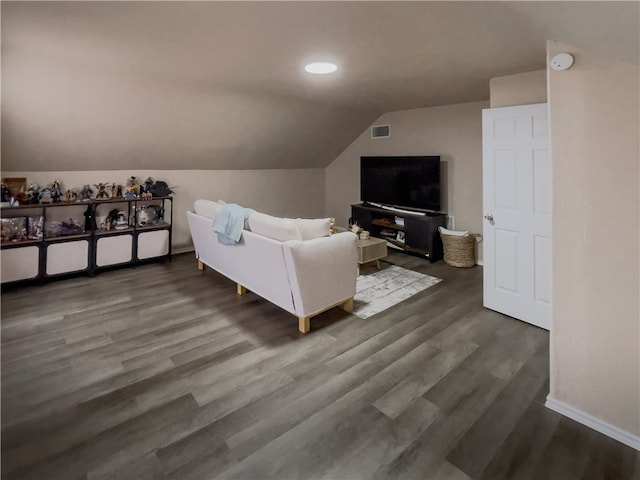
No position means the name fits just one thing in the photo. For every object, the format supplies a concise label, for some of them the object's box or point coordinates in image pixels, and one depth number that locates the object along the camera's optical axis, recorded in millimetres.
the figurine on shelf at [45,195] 4141
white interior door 2918
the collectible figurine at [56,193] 4250
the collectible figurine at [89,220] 4375
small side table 4395
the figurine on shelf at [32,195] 4078
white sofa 2877
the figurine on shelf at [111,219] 4653
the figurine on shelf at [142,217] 4879
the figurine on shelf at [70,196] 4344
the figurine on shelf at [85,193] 4496
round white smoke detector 1806
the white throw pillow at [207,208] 4008
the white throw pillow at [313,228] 3092
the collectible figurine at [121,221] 4644
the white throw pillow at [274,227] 2922
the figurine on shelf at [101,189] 4633
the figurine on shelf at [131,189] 4695
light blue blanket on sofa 3428
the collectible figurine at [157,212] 5084
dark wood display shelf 3910
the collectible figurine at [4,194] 3836
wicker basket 4641
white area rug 3455
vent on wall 5767
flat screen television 5020
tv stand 4938
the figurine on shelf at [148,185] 4945
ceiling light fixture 2883
